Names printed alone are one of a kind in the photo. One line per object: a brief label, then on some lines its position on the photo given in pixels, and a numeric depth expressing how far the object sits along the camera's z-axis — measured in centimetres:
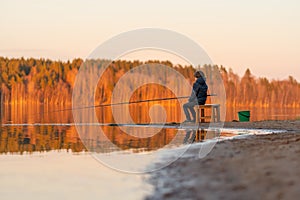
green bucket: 2319
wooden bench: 2034
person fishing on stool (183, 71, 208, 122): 2031
